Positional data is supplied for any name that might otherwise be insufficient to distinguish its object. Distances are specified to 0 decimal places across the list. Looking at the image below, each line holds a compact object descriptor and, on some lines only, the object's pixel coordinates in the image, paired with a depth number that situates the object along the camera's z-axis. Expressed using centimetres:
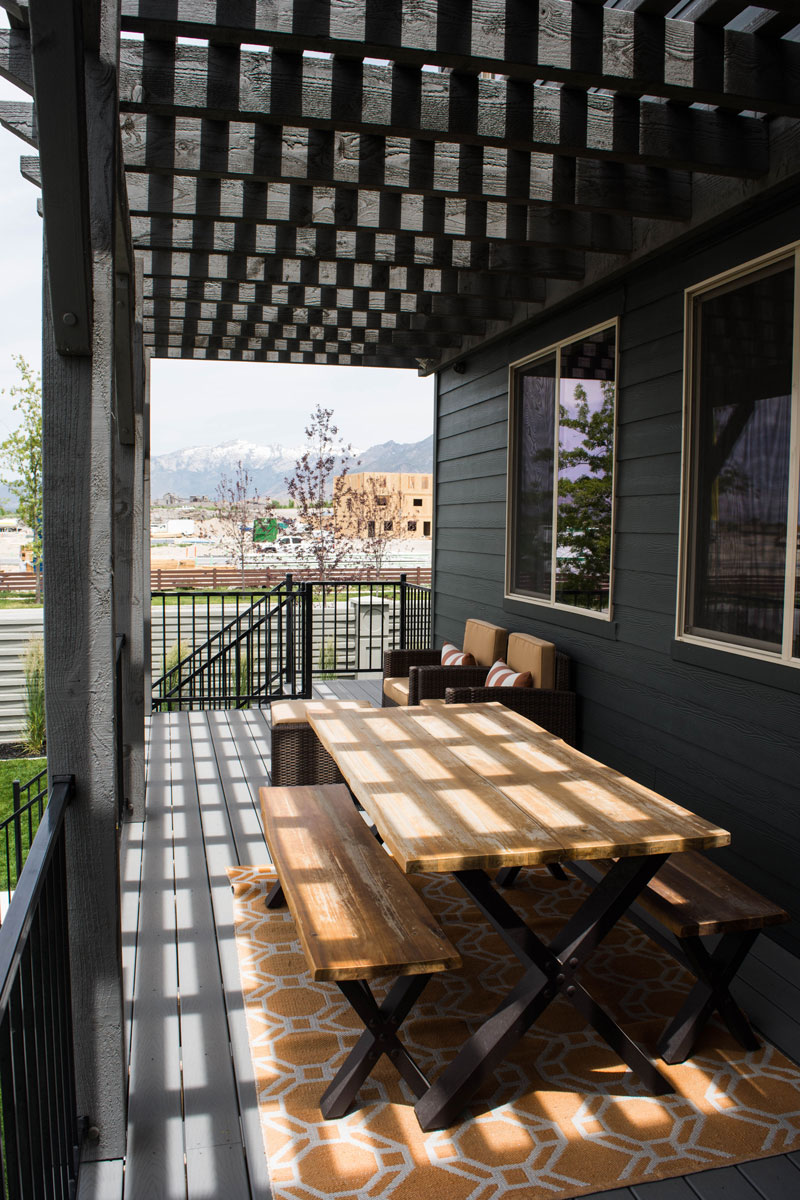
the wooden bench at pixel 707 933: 220
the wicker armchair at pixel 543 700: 435
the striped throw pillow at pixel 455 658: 558
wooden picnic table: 204
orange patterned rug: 187
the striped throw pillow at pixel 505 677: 461
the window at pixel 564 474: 441
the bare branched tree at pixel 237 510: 1934
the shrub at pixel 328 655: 1148
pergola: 227
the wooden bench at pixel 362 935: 193
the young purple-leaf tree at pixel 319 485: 1619
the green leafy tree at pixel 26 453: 1242
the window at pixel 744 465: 302
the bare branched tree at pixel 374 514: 1800
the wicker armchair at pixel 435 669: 514
